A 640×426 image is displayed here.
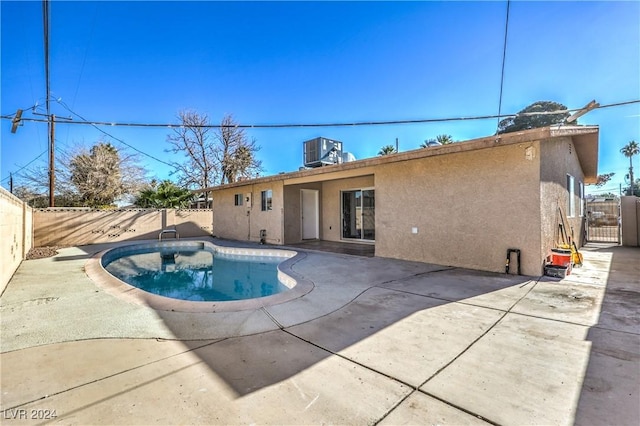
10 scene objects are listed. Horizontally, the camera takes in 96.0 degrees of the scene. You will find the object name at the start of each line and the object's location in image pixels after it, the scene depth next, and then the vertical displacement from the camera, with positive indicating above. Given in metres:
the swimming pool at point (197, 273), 7.33 -1.84
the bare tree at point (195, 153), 24.12 +5.52
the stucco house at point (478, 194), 6.23 +0.56
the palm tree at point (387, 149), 25.89 +6.08
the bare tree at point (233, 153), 24.98 +5.69
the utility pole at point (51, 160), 14.65 +3.01
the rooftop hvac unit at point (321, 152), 12.82 +2.95
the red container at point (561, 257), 6.21 -0.93
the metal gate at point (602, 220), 13.76 -0.27
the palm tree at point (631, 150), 39.00 +8.85
